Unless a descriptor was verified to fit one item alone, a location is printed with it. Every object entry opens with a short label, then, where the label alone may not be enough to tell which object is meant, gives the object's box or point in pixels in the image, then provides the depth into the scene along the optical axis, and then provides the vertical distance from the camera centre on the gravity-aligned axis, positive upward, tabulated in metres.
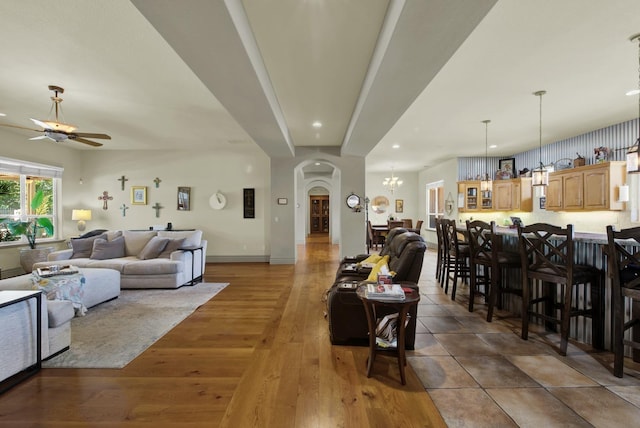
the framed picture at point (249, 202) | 7.04 +0.28
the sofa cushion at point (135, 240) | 5.21 -0.50
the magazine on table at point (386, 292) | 2.09 -0.62
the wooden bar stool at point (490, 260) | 3.17 -0.57
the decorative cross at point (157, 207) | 6.96 +0.15
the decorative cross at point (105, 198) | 6.86 +0.39
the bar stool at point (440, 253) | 4.80 -0.74
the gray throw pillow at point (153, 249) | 4.89 -0.63
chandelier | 9.82 +1.08
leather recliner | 2.61 -0.92
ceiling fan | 3.56 +1.13
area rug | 2.42 -1.26
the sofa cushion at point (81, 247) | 4.95 -0.60
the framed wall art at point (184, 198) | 6.96 +0.39
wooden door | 14.56 -0.01
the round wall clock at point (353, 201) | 6.55 +0.28
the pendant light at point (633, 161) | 2.80 +0.52
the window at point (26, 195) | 5.47 +0.40
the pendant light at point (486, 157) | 5.22 +1.61
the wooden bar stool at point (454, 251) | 4.10 -0.59
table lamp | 6.38 -0.05
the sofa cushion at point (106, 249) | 4.85 -0.63
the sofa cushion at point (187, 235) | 5.22 -0.42
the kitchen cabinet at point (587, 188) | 4.86 +0.46
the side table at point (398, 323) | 2.07 -0.85
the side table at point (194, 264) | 4.85 -0.92
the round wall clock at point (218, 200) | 6.97 +0.33
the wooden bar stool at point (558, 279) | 2.42 -0.62
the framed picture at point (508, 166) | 7.70 +1.32
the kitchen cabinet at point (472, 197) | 7.69 +0.42
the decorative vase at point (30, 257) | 5.34 -0.83
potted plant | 5.37 -0.30
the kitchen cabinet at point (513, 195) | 7.10 +0.45
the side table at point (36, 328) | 2.02 -0.92
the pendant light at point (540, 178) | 4.29 +0.53
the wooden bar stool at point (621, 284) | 2.02 -0.56
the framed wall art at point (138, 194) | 6.94 +0.49
